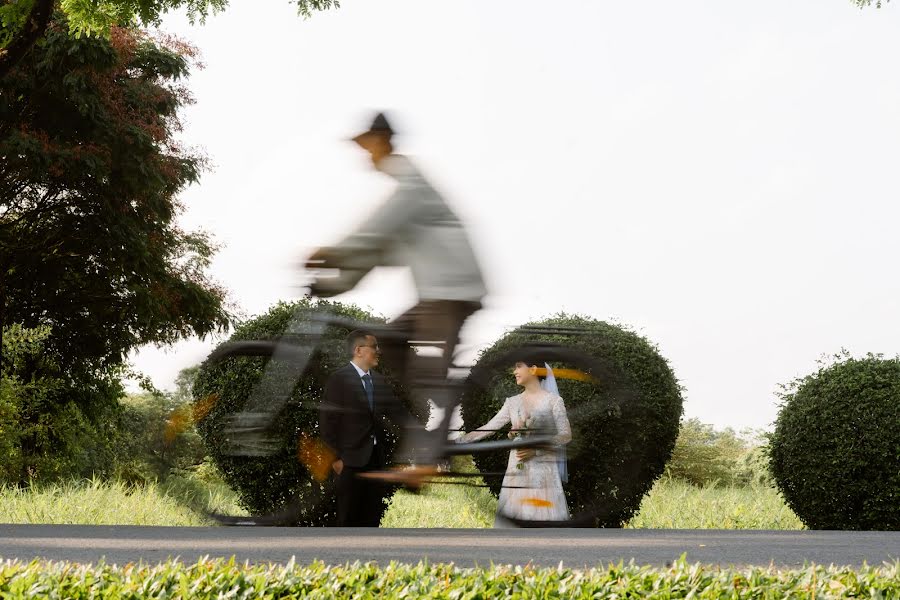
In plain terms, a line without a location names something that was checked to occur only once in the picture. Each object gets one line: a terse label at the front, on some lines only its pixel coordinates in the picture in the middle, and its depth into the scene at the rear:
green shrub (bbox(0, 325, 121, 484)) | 15.98
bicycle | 6.15
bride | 7.17
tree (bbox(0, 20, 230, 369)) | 16.98
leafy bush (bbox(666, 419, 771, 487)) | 16.41
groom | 6.46
